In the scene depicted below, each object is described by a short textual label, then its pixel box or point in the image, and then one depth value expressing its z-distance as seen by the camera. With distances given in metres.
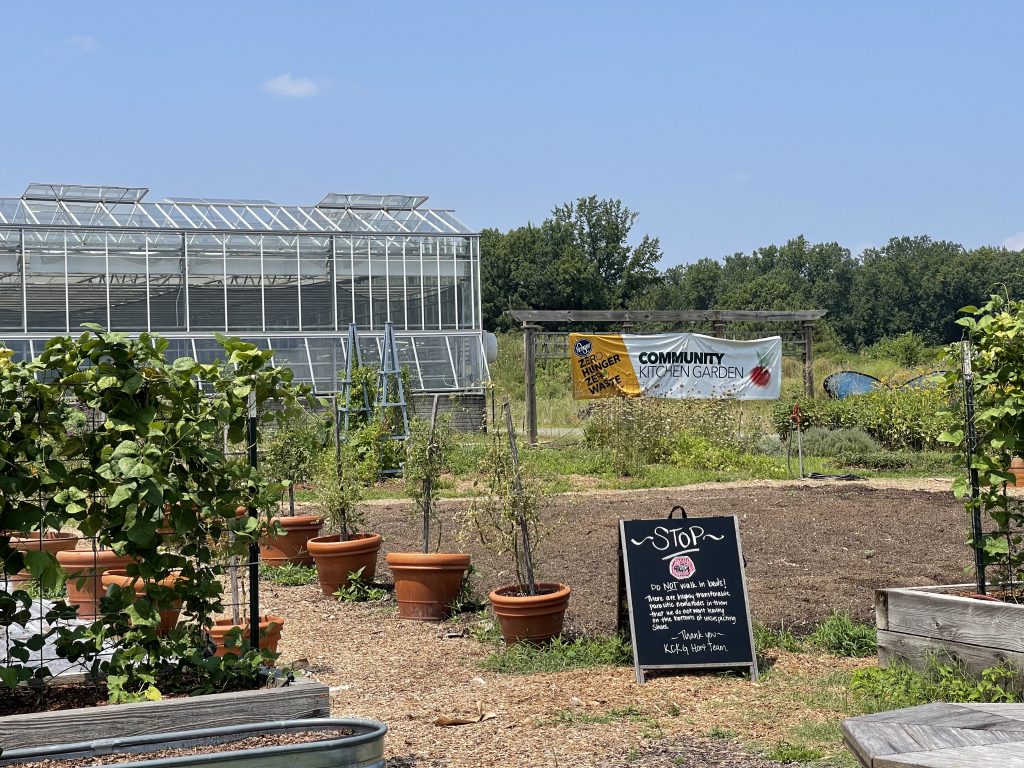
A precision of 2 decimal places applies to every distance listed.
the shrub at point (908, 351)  33.75
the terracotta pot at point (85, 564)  6.54
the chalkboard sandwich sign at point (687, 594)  5.68
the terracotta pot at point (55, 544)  7.18
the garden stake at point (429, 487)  7.86
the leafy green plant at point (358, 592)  8.08
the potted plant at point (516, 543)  6.15
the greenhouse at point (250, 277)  22.92
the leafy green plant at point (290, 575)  8.97
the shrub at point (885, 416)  18.19
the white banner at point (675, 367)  18.28
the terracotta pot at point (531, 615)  6.12
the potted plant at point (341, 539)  8.20
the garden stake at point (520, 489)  6.27
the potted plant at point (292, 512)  9.55
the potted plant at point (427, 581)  7.25
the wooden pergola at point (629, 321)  18.08
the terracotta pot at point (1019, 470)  13.93
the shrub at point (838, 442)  17.58
